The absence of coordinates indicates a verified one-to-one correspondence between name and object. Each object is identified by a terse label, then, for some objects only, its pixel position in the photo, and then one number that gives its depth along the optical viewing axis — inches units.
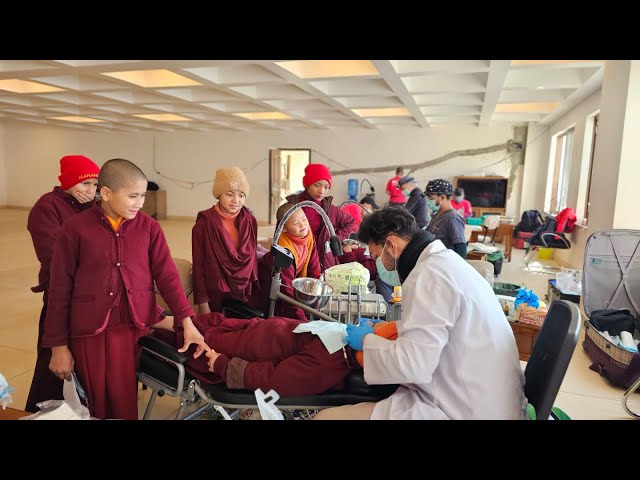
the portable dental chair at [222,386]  62.1
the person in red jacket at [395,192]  327.9
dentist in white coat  51.5
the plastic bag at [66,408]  56.7
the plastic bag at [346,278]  94.9
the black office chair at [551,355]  48.8
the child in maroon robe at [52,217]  80.6
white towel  62.4
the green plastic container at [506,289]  141.3
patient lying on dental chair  62.4
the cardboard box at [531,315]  106.4
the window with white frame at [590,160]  267.3
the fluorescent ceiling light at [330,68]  221.8
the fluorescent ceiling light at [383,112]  362.0
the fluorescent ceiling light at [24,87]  289.6
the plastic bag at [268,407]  52.6
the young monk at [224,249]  98.1
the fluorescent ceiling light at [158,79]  256.7
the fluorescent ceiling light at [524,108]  347.6
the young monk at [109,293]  66.6
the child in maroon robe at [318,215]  124.1
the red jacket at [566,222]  259.9
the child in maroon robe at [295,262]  104.9
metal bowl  81.4
